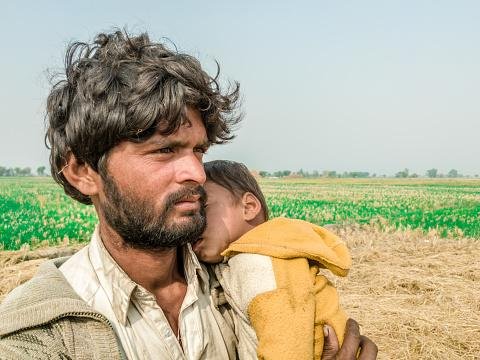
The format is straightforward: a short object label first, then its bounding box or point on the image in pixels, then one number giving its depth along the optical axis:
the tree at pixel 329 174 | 114.88
